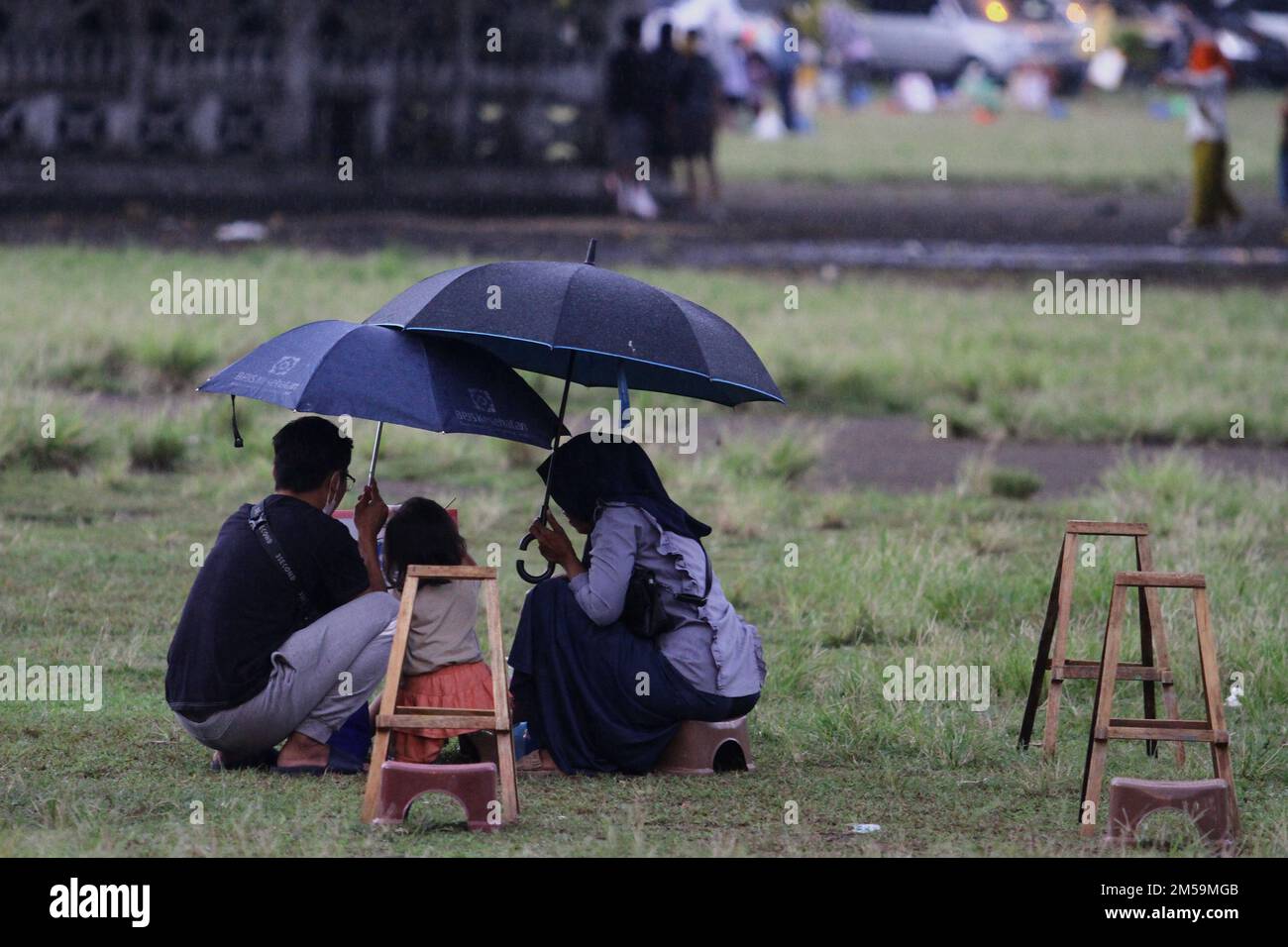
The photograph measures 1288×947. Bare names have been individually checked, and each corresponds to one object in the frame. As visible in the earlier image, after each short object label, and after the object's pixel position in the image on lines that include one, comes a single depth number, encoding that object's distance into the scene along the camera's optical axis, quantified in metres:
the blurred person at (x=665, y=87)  47.34
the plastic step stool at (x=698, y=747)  13.80
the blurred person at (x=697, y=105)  47.41
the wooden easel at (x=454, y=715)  12.16
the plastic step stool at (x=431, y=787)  12.02
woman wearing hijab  13.35
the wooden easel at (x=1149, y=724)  12.33
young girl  13.22
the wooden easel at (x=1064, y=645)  14.17
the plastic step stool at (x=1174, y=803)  11.99
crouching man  13.02
